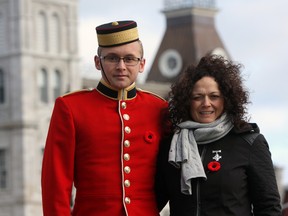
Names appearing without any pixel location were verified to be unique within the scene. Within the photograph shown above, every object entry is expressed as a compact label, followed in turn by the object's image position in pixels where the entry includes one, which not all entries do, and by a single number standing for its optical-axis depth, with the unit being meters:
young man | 9.84
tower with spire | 71.31
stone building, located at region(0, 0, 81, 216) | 60.72
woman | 9.76
